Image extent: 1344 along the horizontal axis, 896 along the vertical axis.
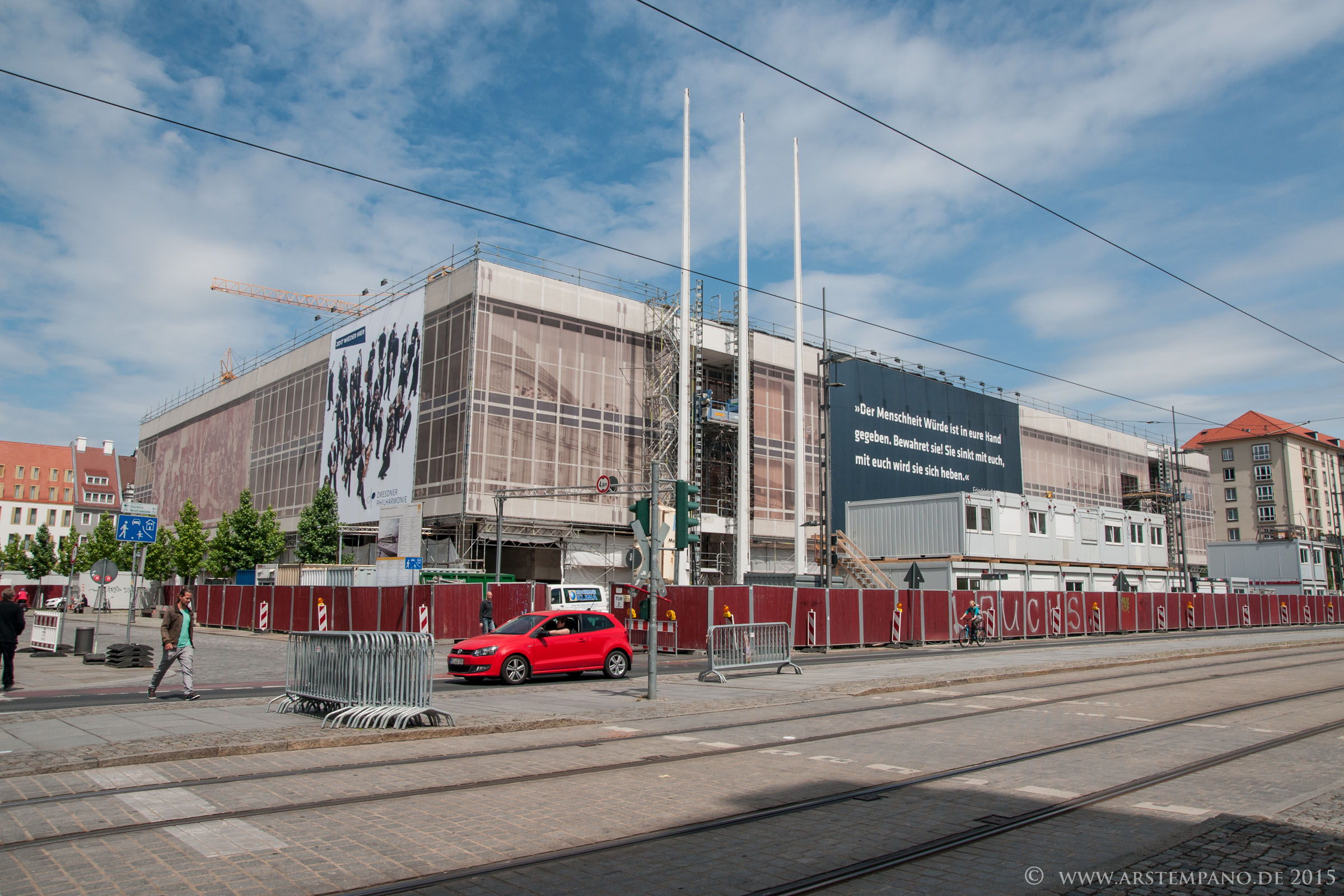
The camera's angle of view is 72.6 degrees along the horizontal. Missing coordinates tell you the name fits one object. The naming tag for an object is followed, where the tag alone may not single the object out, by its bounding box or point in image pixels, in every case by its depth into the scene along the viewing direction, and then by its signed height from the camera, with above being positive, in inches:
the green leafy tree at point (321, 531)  1934.1 +100.8
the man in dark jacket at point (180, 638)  570.6 -37.9
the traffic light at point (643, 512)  613.9 +45.1
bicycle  1267.2 -76.2
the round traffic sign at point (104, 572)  870.4 +6.1
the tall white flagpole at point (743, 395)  1811.0 +384.5
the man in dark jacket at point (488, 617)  1088.8 -44.8
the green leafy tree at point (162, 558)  2378.2 +51.8
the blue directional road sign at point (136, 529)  823.1 +44.1
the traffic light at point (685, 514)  607.8 +43.6
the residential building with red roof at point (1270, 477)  4224.9 +495.0
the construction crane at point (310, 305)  4101.6 +1243.9
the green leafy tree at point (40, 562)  3550.7 +62.6
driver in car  741.9 -37.9
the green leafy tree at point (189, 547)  2217.0 +76.8
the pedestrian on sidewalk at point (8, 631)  603.5 -34.9
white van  1120.8 -22.2
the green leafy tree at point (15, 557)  3634.4 +83.6
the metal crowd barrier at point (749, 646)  743.7 -54.5
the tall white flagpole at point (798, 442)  1850.4 +285.1
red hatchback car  706.8 -55.4
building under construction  1696.6 +329.1
